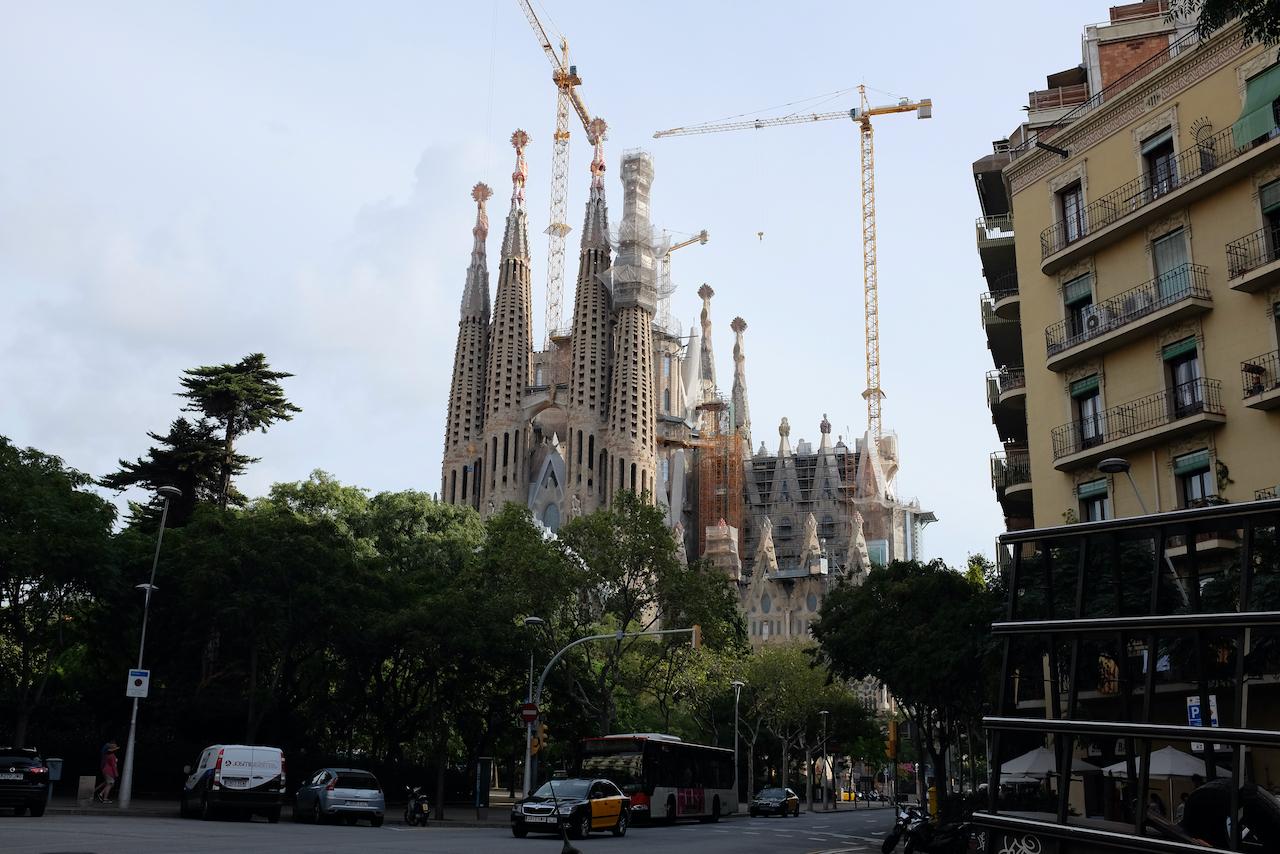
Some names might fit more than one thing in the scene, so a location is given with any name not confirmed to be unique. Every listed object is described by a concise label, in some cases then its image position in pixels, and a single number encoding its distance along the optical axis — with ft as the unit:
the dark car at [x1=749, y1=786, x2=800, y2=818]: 169.89
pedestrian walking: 105.50
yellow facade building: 88.63
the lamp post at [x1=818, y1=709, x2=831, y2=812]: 228.67
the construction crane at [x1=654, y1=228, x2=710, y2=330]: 407.85
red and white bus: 113.91
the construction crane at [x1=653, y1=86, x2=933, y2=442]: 444.55
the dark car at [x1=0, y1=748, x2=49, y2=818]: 79.10
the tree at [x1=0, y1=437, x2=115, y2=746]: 113.19
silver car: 95.66
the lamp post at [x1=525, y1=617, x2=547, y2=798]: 119.85
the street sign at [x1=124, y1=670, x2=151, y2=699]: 105.19
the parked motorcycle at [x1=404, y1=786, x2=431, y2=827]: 104.63
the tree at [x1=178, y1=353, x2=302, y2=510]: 169.48
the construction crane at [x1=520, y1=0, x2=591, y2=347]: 436.35
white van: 88.07
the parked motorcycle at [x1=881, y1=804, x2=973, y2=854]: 70.79
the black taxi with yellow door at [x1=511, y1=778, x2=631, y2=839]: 86.43
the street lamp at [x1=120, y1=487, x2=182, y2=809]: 103.81
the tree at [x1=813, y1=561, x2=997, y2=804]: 112.98
